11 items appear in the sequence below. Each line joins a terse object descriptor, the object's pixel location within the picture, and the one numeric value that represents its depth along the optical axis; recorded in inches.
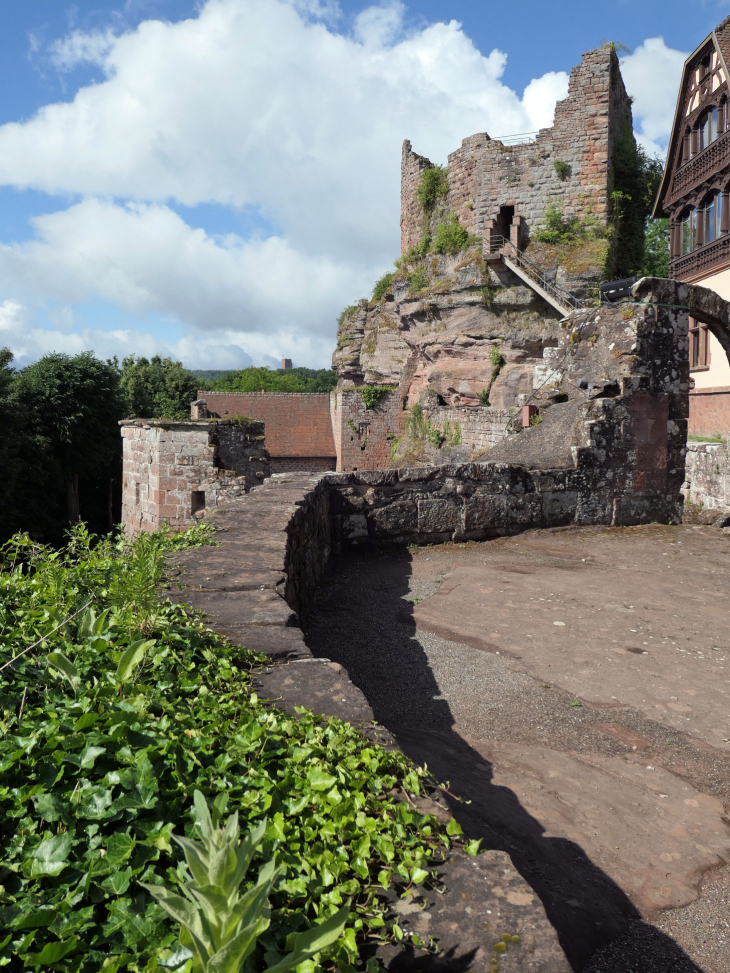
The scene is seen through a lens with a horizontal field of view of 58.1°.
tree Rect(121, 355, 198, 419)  1368.1
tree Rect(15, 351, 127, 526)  1069.8
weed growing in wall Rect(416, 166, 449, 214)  1082.1
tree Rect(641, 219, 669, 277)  1111.0
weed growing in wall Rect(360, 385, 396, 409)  1283.2
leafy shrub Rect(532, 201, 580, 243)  964.0
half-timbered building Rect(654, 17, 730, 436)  853.2
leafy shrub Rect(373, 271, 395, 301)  1208.7
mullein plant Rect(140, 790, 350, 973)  40.2
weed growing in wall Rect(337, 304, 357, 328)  1386.6
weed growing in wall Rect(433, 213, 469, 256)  1032.8
